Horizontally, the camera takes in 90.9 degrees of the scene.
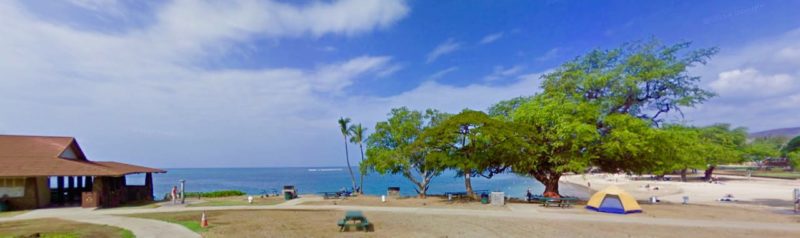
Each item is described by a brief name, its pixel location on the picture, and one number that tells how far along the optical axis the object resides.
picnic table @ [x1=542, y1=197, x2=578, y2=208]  22.79
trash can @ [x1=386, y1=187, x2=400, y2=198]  32.81
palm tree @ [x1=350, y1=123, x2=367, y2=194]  41.84
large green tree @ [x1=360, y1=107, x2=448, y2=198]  28.69
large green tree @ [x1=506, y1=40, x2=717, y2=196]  24.11
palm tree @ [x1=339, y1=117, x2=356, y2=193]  42.94
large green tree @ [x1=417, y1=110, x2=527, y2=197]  24.50
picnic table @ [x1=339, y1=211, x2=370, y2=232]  14.91
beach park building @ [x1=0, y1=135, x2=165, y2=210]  22.94
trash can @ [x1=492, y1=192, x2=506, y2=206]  23.78
